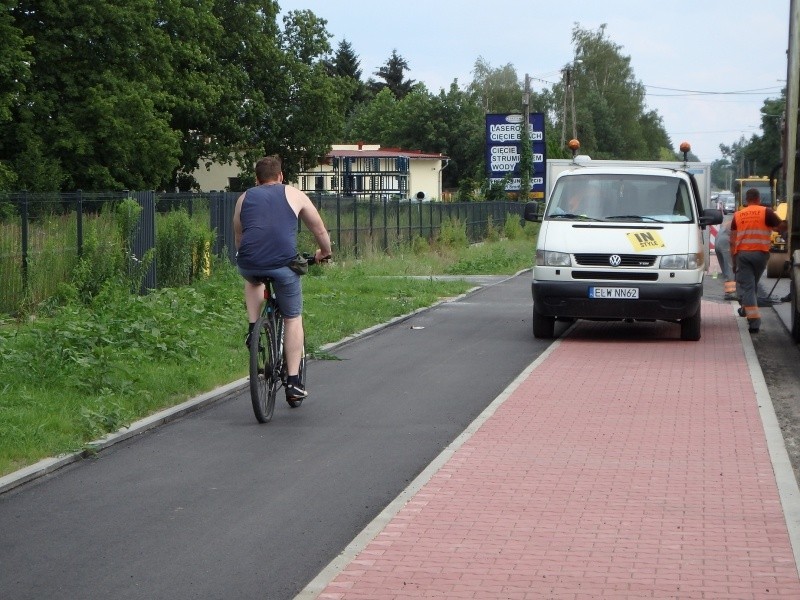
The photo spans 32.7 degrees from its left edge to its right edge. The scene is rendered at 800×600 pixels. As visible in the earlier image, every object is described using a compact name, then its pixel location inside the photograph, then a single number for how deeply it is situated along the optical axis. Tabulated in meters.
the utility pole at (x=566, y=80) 79.91
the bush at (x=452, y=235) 42.50
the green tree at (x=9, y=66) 41.16
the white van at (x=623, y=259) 15.55
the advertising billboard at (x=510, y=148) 55.38
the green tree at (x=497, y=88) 118.31
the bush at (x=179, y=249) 22.78
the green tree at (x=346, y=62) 133.07
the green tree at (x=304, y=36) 65.75
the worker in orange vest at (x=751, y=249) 17.03
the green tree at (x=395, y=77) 143.38
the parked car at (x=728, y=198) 85.53
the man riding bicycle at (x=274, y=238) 9.85
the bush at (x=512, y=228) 52.62
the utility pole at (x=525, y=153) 55.94
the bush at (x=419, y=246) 39.19
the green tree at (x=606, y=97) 115.25
